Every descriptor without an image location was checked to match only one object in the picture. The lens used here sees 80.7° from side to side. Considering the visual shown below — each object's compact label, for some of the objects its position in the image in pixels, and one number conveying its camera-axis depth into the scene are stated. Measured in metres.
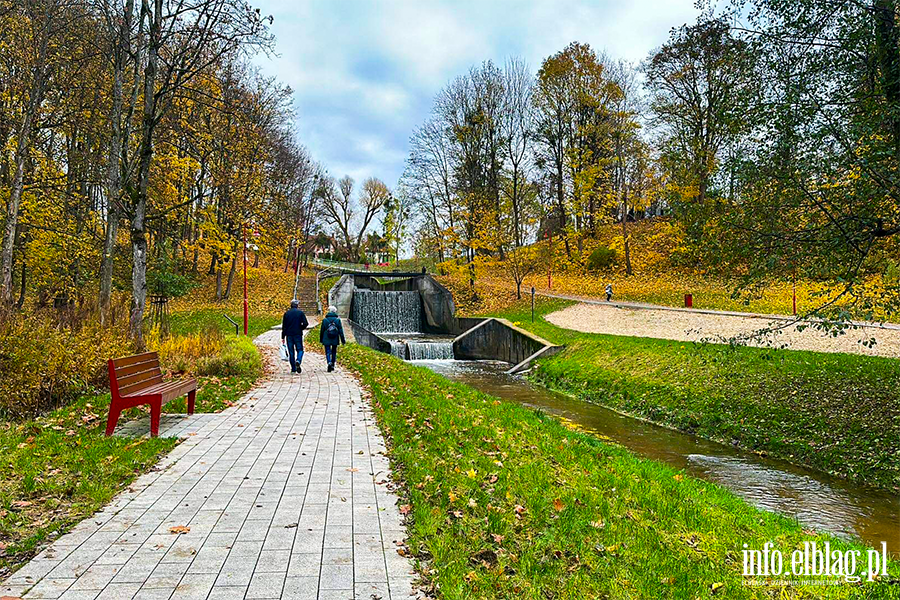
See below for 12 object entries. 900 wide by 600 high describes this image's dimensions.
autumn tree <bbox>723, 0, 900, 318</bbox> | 7.09
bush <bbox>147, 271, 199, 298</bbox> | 17.78
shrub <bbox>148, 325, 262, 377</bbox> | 10.81
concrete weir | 22.36
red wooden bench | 5.88
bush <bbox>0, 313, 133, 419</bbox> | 6.75
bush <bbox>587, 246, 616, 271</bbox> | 33.94
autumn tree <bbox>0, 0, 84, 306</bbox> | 11.43
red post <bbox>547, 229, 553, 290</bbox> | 29.88
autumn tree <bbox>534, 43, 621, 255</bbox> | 32.38
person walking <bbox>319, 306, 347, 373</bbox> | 12.55
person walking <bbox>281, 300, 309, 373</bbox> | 12.14
